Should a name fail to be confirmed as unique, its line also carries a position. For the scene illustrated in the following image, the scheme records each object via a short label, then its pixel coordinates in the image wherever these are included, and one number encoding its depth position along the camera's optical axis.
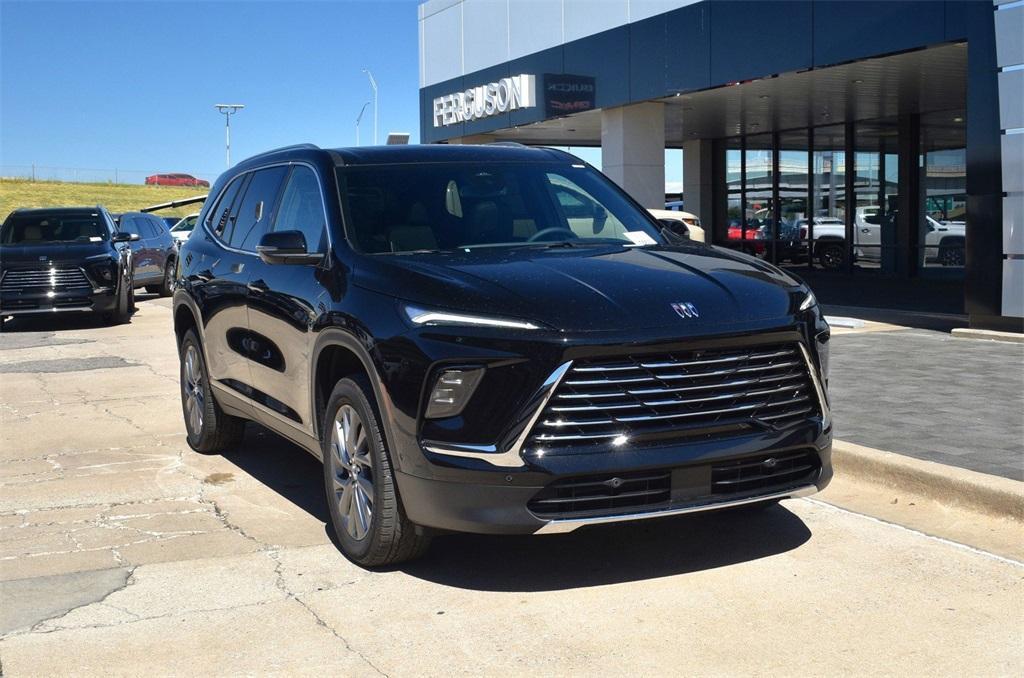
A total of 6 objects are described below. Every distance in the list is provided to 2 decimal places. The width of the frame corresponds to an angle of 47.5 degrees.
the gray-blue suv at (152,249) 22.97
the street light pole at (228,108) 74.19
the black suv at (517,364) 4.41
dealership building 12.56
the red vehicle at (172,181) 106.00
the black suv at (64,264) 16.91
